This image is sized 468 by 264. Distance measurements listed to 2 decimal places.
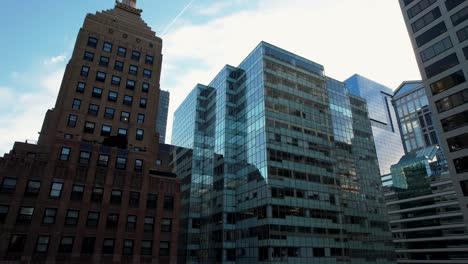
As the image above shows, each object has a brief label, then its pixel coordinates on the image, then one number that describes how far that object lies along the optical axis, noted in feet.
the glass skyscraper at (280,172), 190.60
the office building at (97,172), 115.14
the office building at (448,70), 132.87
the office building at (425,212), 325.01
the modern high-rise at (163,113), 595.88
